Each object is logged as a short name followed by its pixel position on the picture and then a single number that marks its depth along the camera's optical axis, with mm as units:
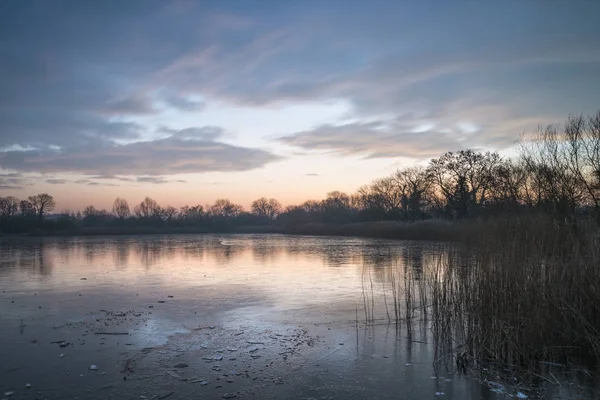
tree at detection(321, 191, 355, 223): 75312
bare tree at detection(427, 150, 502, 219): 43500
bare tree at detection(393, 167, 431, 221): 55219
